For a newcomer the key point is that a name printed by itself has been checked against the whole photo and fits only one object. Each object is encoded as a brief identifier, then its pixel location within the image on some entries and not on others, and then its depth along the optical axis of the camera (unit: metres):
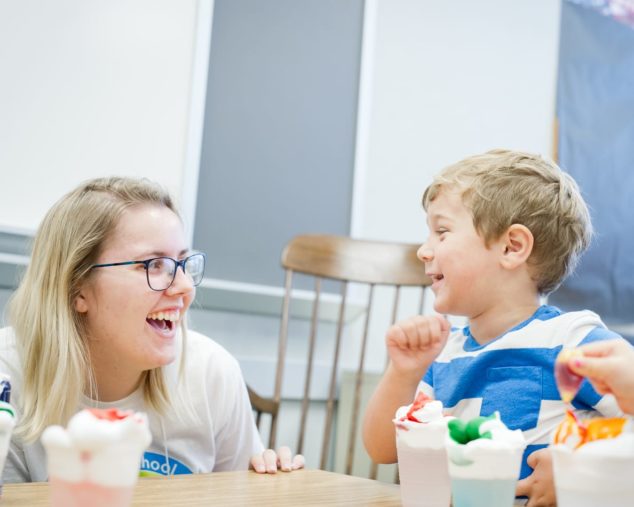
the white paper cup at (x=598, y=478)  0.60
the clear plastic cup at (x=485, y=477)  0.66
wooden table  0.84
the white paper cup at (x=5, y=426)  0.70
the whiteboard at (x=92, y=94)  1.89
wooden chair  1.94
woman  1.21
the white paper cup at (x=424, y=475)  0.77
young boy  1.14
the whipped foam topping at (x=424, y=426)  0.76
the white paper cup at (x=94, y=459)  0.56
